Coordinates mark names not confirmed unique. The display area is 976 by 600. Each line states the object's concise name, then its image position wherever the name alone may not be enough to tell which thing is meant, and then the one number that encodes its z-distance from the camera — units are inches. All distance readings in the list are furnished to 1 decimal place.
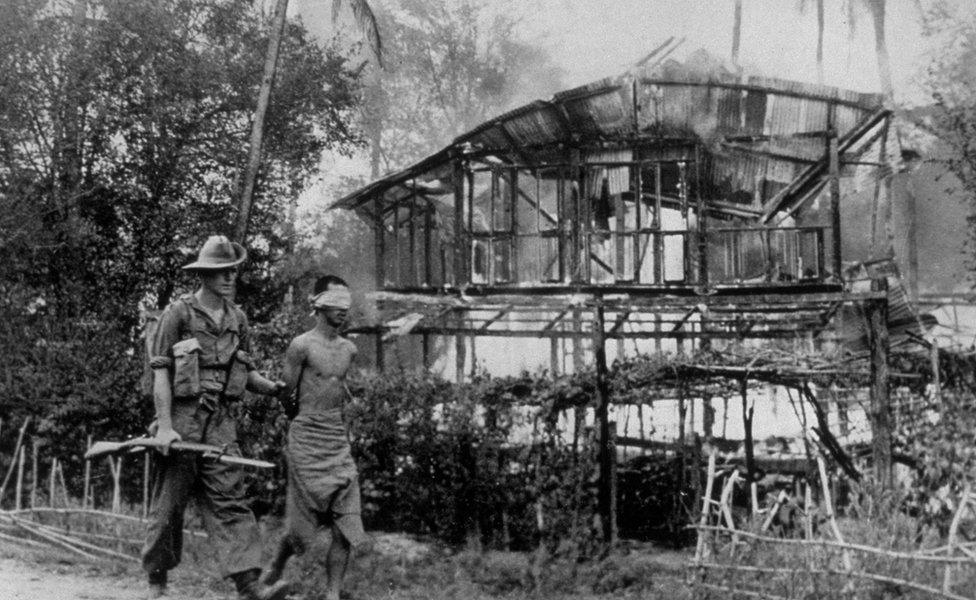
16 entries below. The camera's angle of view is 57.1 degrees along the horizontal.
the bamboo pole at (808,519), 250.5
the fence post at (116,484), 314.8
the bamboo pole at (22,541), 293.7
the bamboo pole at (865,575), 220.6
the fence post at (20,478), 327.8
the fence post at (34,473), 323.6
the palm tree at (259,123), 546.1
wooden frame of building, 486.6
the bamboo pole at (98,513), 291.3
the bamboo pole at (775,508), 274.7
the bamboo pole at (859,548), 222.8
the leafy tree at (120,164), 448.1
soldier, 205.6
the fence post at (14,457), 339.9
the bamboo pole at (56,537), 278.1
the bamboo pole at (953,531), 226.1
